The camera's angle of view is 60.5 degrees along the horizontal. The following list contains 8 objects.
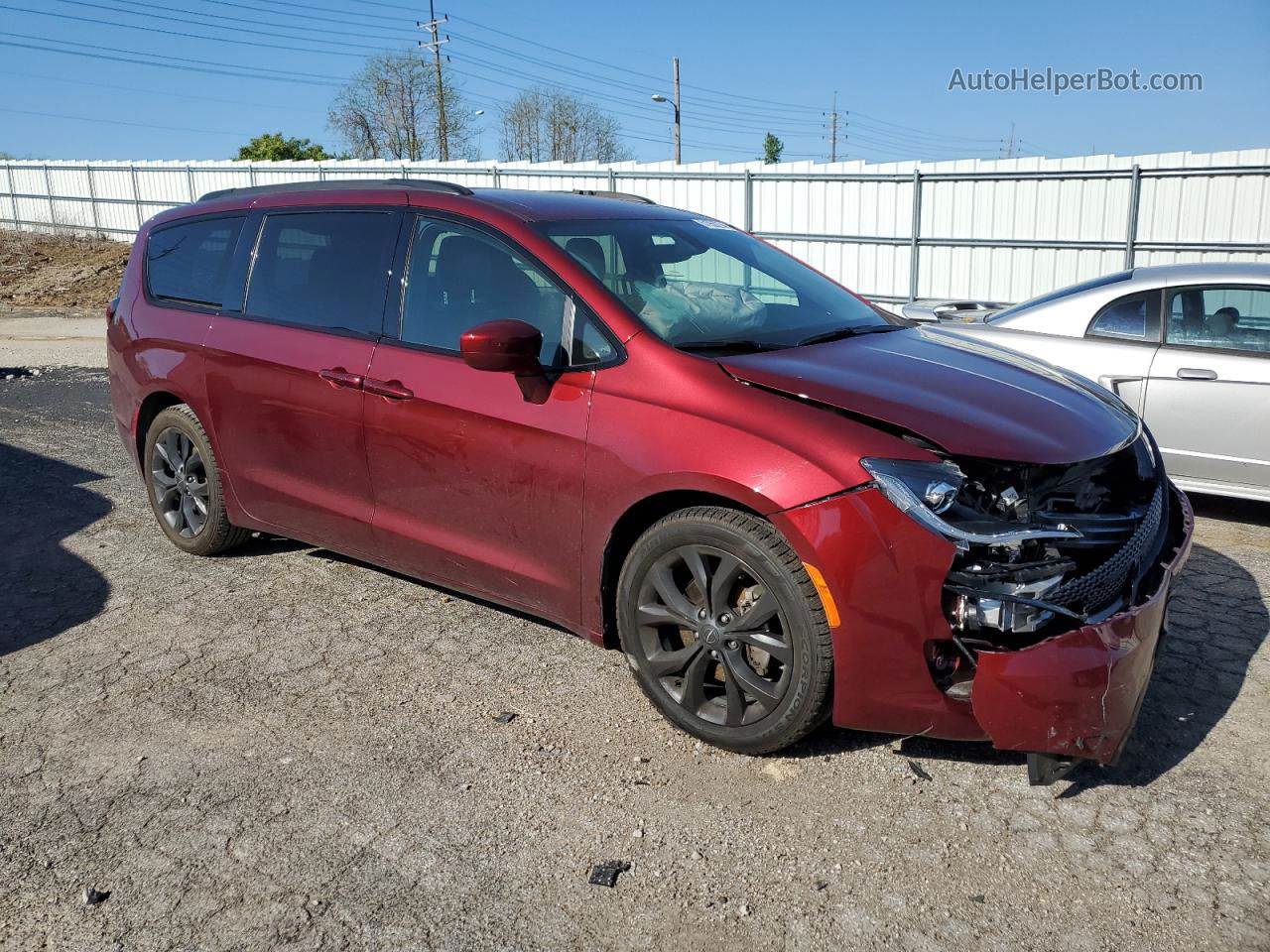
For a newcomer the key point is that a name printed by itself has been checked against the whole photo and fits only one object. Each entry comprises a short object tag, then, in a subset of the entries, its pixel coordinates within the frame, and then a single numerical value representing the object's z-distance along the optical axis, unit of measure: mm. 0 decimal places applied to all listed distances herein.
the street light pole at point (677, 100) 43688
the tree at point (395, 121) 58031
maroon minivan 3053
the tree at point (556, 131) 57906
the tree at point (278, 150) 52500
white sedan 5801
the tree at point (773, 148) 62906
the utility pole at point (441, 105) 54406
